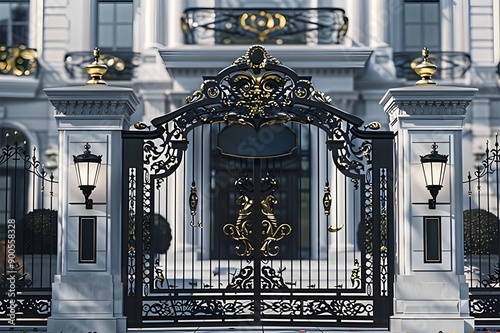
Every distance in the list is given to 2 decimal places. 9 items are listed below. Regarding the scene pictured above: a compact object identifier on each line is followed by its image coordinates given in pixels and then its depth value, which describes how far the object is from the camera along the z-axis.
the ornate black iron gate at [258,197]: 11.57
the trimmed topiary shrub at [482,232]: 16.31
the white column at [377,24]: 21.69
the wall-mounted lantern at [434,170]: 11.29
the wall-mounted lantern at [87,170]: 11.24
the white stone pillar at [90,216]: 11.24
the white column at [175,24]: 21.61
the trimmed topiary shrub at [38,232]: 15.47
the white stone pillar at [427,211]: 11.34
